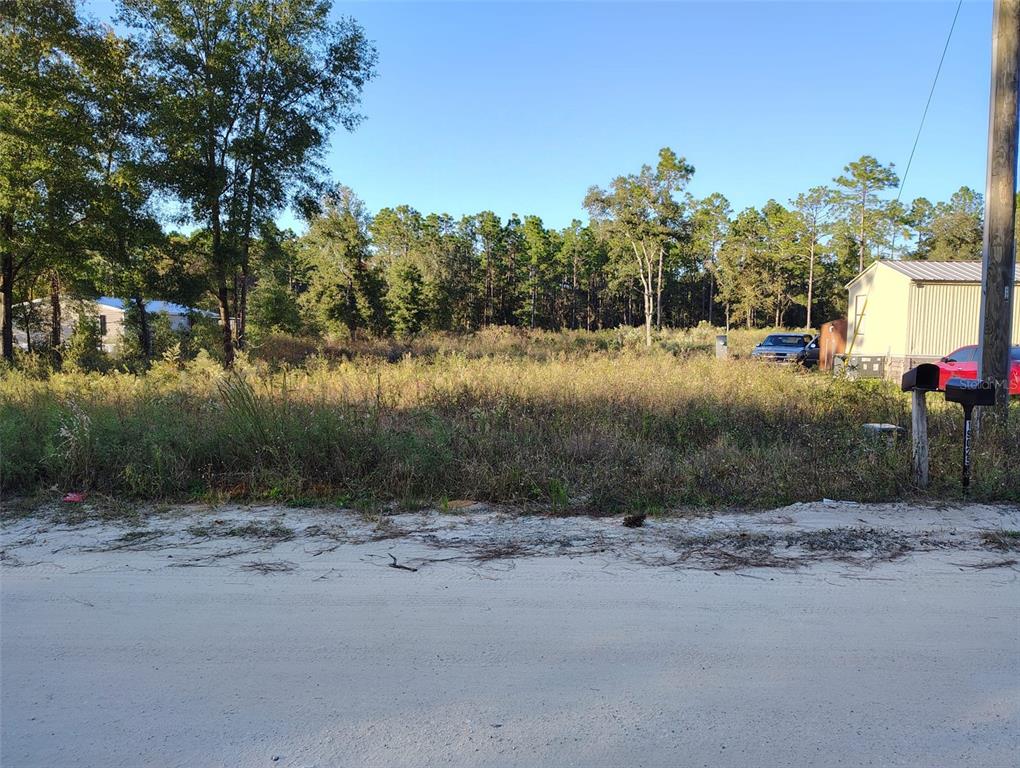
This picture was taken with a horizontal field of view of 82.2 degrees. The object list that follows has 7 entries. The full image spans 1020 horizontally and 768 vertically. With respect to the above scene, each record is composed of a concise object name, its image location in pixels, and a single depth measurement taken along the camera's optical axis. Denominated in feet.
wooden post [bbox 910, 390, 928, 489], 18.78
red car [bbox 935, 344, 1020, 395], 46.52
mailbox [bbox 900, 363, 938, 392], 18.30
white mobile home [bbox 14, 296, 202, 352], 94.58
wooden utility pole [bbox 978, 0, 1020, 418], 22.31
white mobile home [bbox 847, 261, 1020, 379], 61.31
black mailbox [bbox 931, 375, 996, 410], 18.16
